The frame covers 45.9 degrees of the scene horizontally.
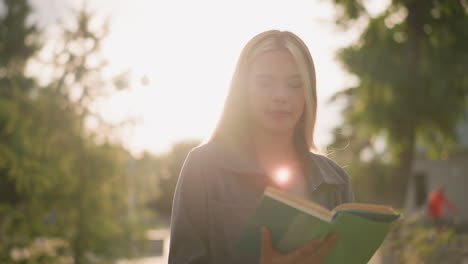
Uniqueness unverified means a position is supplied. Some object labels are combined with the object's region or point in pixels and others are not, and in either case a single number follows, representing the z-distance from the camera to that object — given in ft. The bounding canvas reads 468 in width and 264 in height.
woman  6.72
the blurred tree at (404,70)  35.04
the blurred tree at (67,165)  24.04
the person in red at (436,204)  44.09
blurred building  86.53
